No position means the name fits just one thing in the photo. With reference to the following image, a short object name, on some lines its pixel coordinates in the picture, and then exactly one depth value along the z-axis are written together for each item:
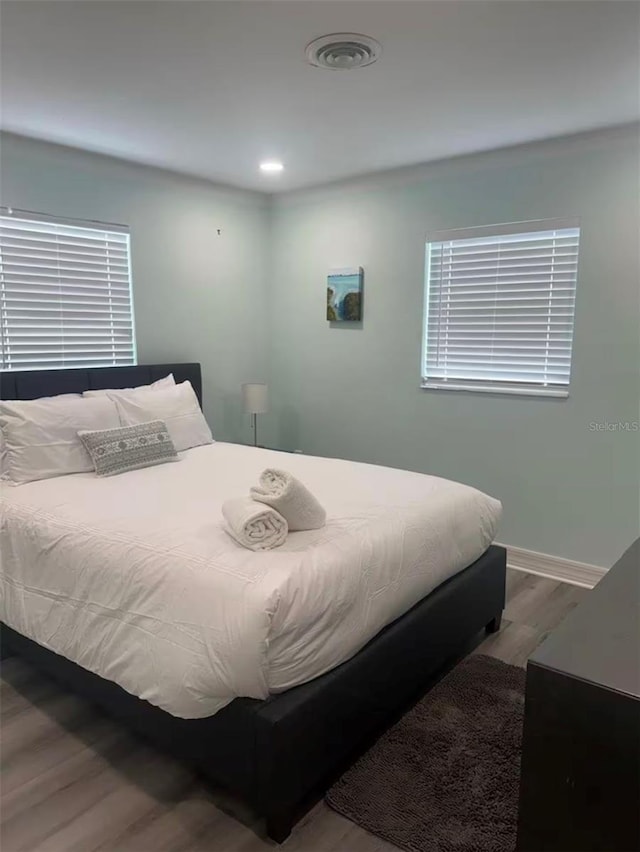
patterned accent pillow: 3.00
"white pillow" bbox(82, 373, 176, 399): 3.49
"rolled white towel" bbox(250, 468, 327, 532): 2.10
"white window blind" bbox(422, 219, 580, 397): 3.54
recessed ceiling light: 3.82
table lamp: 4.40
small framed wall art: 4.38
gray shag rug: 1.82
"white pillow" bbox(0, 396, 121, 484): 2.86
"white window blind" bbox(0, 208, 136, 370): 3.40
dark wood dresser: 1.15
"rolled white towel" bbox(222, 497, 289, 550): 2.01
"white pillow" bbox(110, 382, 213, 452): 3.41
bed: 1.73
